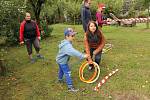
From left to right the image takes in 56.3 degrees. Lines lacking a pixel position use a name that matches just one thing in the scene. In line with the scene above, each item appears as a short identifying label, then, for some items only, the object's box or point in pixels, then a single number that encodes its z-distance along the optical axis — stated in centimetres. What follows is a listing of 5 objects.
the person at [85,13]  493
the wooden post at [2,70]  444
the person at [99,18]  561
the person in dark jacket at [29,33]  483
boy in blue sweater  342
